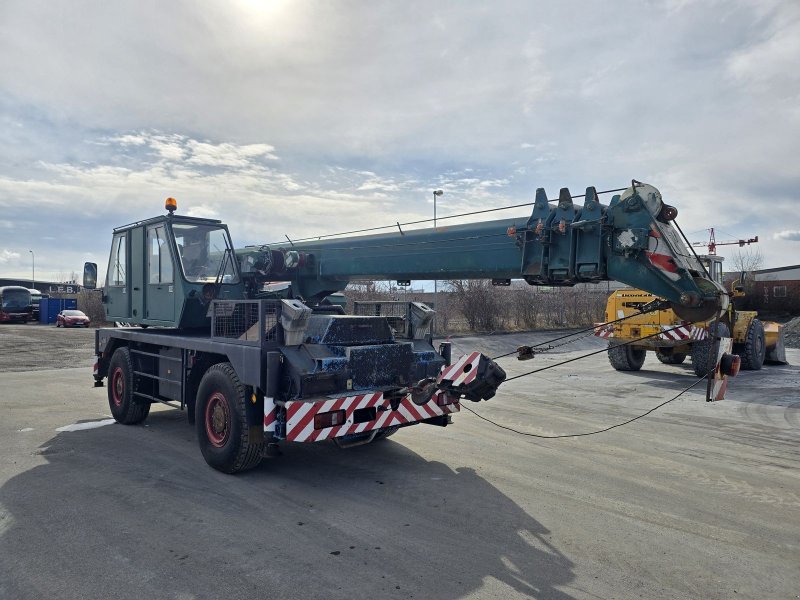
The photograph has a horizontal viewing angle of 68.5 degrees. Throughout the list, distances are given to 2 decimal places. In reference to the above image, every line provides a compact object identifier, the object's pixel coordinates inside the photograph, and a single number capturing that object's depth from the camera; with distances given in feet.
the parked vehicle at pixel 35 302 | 146.41
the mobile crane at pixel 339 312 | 16.49
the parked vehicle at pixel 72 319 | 120.88
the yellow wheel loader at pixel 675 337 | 42.83
